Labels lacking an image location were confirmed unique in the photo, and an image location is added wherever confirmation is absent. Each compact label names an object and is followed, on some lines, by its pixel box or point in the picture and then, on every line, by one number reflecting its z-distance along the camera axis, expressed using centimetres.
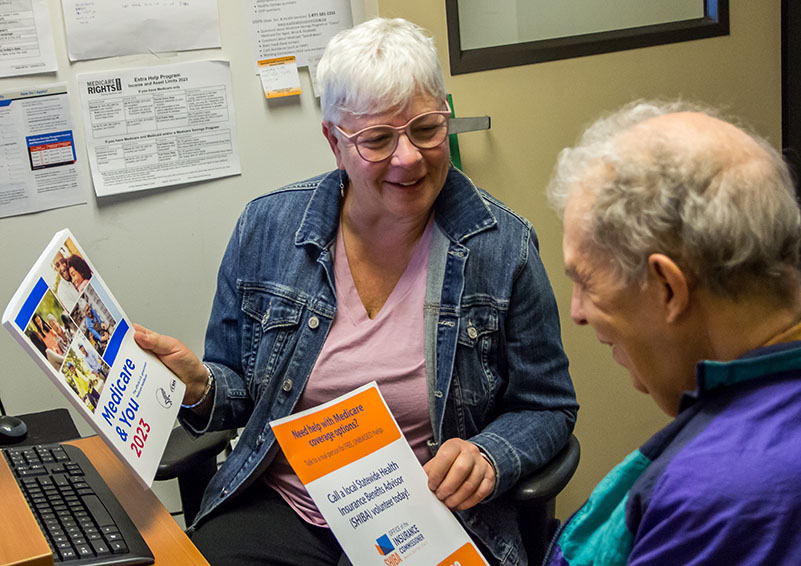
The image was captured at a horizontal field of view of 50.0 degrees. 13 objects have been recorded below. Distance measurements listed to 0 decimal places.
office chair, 137
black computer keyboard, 108
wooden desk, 111
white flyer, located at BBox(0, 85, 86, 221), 178
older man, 74
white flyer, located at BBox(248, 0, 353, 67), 196
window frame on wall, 213
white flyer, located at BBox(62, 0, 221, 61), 180
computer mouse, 146
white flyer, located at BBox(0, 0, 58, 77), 174
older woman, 139
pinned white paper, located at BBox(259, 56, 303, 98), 198
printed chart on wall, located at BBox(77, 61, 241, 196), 185
